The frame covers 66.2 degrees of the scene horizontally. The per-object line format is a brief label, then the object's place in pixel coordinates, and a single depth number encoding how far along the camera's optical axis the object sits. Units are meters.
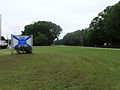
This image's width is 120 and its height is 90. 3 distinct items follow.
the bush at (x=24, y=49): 9.34
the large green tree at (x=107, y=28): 21.77
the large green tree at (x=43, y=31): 46.54
